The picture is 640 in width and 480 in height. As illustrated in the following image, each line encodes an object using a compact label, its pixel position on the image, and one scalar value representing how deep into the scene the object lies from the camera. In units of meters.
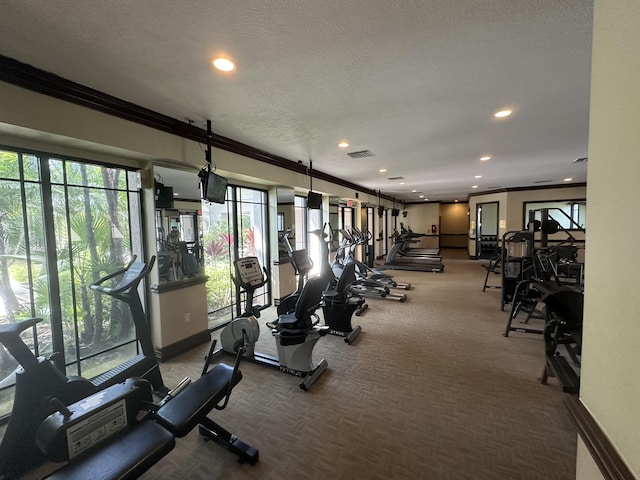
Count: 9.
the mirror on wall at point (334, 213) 7.35
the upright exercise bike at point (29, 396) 1.56
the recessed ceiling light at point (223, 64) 1.88
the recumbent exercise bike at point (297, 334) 2.72
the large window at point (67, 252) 2.27
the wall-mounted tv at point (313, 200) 5.38
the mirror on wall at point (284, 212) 5.18
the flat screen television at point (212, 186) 3.15
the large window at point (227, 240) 4.20
